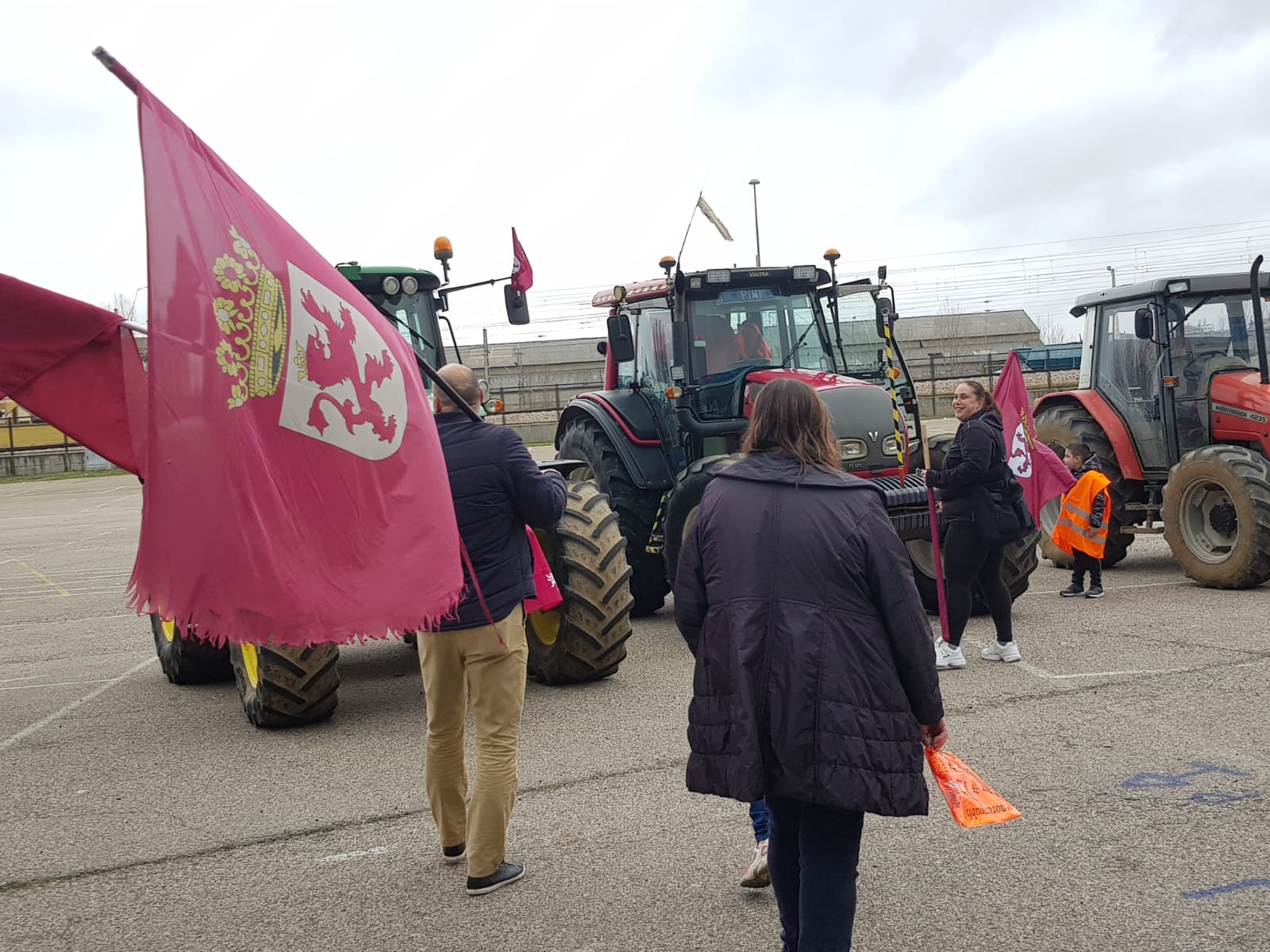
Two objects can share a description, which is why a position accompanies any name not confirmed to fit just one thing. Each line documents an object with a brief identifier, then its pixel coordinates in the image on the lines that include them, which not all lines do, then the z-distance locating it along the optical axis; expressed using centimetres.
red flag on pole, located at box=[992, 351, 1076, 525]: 815
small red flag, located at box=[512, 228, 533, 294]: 714
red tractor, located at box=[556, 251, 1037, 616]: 838
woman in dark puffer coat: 287
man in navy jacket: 401
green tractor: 610
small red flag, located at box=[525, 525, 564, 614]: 473
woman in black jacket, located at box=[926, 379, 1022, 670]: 655
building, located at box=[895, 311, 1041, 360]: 5972
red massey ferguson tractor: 912
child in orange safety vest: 917
